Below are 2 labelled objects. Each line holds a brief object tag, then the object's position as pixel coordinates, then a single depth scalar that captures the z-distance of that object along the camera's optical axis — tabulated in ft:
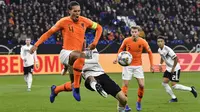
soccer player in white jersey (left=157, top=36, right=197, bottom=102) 52.90
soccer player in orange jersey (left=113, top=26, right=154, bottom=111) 46.50
